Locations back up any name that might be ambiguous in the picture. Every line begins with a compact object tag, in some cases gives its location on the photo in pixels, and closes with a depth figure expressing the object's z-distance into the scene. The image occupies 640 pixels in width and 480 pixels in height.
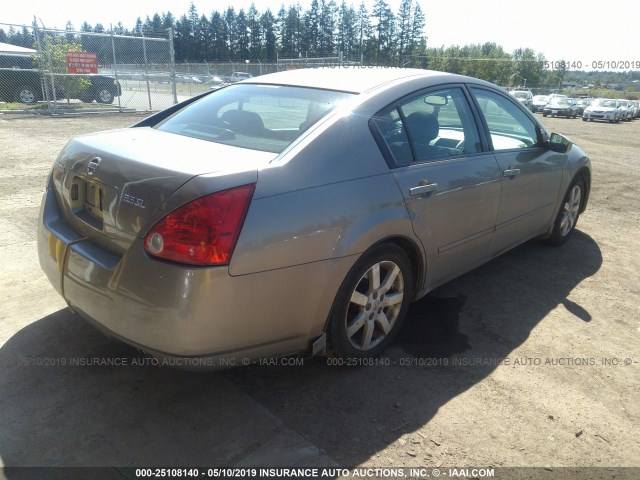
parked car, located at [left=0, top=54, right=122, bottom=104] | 19.58
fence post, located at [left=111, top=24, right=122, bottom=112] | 17.91
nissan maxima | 2.28
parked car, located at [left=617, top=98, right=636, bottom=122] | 33.94
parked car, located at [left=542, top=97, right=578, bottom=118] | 34.31
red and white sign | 17.53
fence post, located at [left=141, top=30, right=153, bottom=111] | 18.51
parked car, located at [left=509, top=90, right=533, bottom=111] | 34.69
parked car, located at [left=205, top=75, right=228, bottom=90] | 26.96
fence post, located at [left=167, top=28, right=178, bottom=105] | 19.16
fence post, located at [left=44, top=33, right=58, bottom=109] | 16.24
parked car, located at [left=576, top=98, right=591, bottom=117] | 35.51
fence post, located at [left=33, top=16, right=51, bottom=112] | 15.12
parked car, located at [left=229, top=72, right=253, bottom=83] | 25.99
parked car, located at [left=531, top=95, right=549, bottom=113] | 35.61
